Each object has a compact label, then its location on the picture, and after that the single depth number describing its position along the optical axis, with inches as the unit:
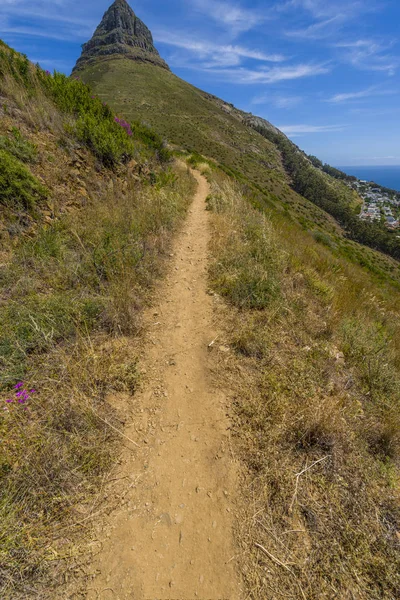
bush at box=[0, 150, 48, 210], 172.6
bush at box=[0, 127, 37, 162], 194.1
